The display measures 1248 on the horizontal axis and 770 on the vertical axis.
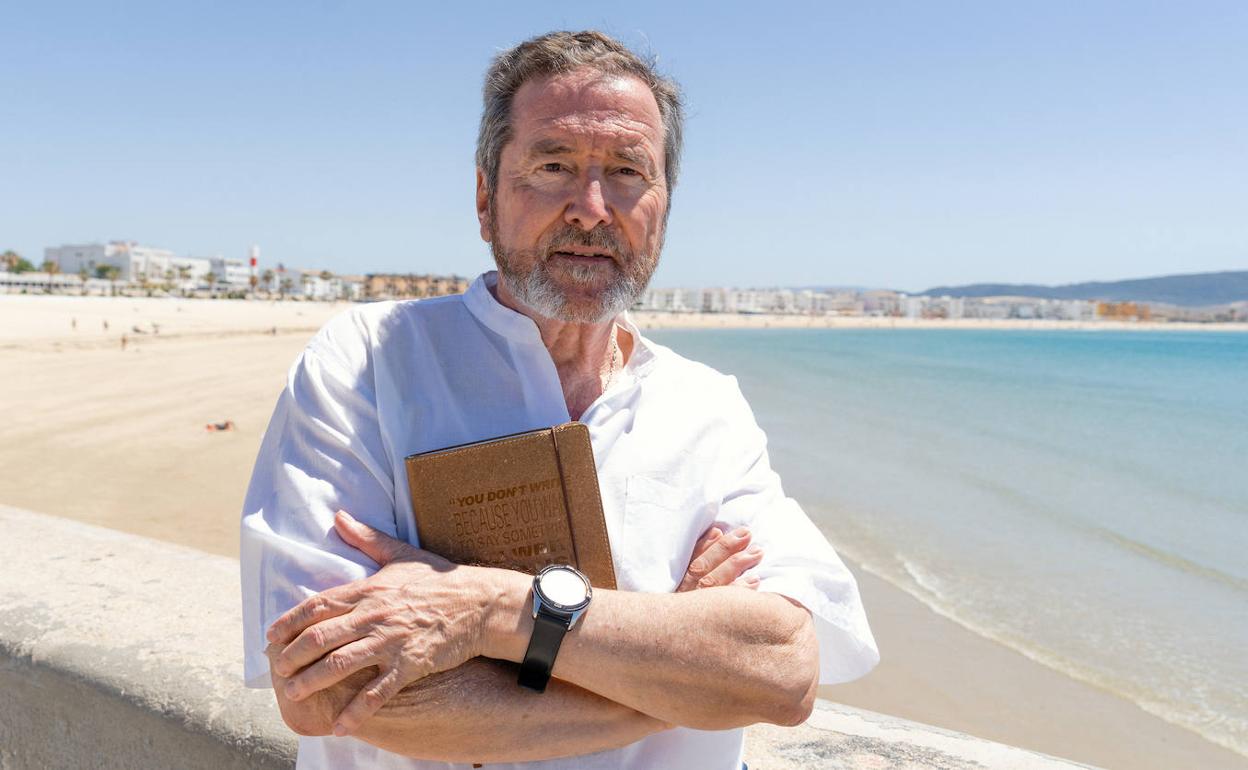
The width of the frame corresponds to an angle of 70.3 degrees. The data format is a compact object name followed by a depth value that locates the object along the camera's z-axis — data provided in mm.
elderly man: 1230
